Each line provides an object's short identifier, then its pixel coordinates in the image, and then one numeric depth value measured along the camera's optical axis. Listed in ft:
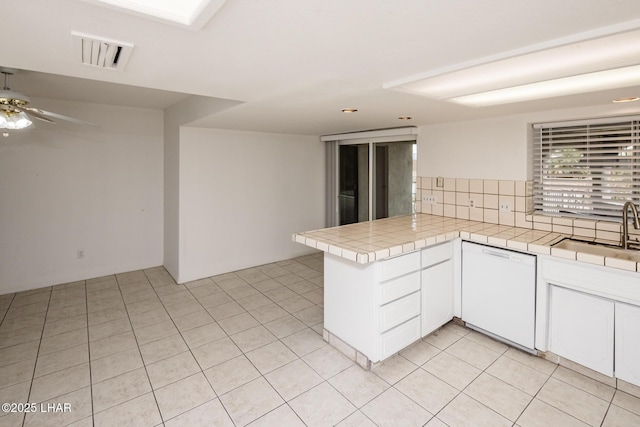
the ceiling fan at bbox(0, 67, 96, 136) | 8.09
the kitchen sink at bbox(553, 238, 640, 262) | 7.50
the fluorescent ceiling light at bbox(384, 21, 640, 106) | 4.60
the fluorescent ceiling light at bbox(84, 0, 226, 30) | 3.50
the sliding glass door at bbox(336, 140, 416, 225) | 14.15
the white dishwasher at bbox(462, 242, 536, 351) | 8.09
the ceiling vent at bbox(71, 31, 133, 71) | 4.46
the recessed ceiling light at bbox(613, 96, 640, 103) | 7.51
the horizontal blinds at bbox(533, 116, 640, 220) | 8.50
